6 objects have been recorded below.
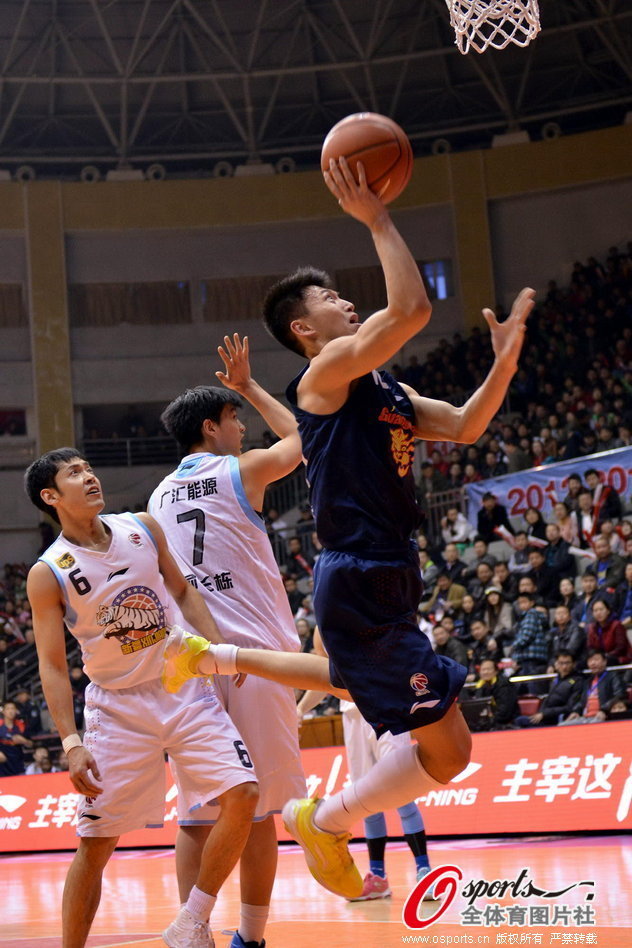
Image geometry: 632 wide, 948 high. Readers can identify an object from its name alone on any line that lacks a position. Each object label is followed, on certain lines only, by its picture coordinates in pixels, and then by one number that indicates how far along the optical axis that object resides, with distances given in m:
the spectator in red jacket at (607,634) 10.92
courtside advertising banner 8.30
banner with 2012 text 13.76
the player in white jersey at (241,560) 4.46
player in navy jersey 3.76
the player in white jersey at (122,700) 4.11
